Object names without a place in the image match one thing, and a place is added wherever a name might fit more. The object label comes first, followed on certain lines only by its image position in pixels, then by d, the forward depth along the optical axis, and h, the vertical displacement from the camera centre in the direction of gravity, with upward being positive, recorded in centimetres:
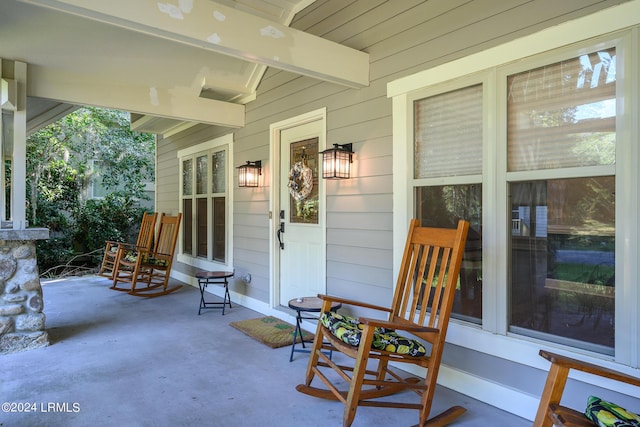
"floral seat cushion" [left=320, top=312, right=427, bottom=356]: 198 -70
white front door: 369 -6
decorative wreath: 377 +28
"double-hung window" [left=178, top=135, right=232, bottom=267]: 529 +10
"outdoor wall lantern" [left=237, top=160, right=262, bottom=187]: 443 +41
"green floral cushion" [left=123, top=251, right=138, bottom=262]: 618 -83
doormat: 333 -116
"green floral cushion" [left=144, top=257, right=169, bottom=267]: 551 -78
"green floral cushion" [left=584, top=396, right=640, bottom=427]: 121 -68
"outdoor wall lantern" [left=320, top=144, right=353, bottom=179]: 316 +39
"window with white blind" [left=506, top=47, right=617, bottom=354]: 189 +5
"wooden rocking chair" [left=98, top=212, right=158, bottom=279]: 616 -52
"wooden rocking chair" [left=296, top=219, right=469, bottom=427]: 191 -69
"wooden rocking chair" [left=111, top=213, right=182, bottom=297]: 530 -79
